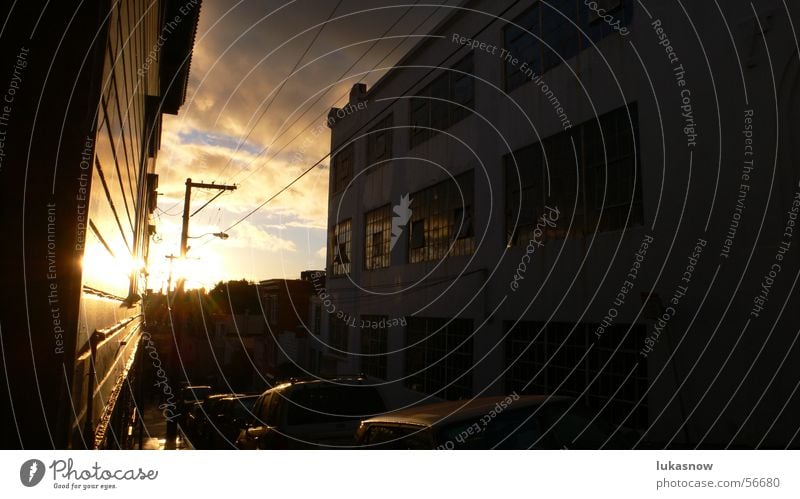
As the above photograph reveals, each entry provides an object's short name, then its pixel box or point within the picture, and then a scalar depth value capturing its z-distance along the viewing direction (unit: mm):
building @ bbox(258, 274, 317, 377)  33219
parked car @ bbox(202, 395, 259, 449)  13624
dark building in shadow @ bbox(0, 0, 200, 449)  2854
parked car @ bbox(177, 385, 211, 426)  19056
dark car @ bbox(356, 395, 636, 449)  4828
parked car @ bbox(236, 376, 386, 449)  8125
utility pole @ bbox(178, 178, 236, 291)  20062
